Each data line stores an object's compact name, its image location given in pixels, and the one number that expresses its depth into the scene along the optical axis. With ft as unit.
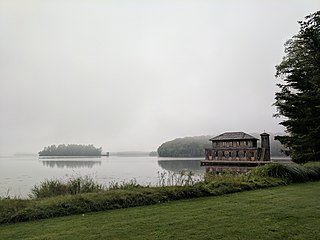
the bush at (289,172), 32.58
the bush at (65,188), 24.86
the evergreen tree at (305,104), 42.75
